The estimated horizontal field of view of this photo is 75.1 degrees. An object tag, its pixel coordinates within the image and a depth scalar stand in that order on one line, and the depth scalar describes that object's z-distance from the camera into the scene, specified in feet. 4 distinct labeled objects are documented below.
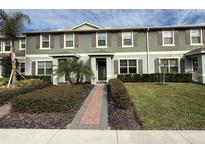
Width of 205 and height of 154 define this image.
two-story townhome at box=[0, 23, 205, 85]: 44.43
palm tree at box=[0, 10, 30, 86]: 37.00
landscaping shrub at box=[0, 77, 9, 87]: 40.52
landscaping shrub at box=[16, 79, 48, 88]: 36.66
